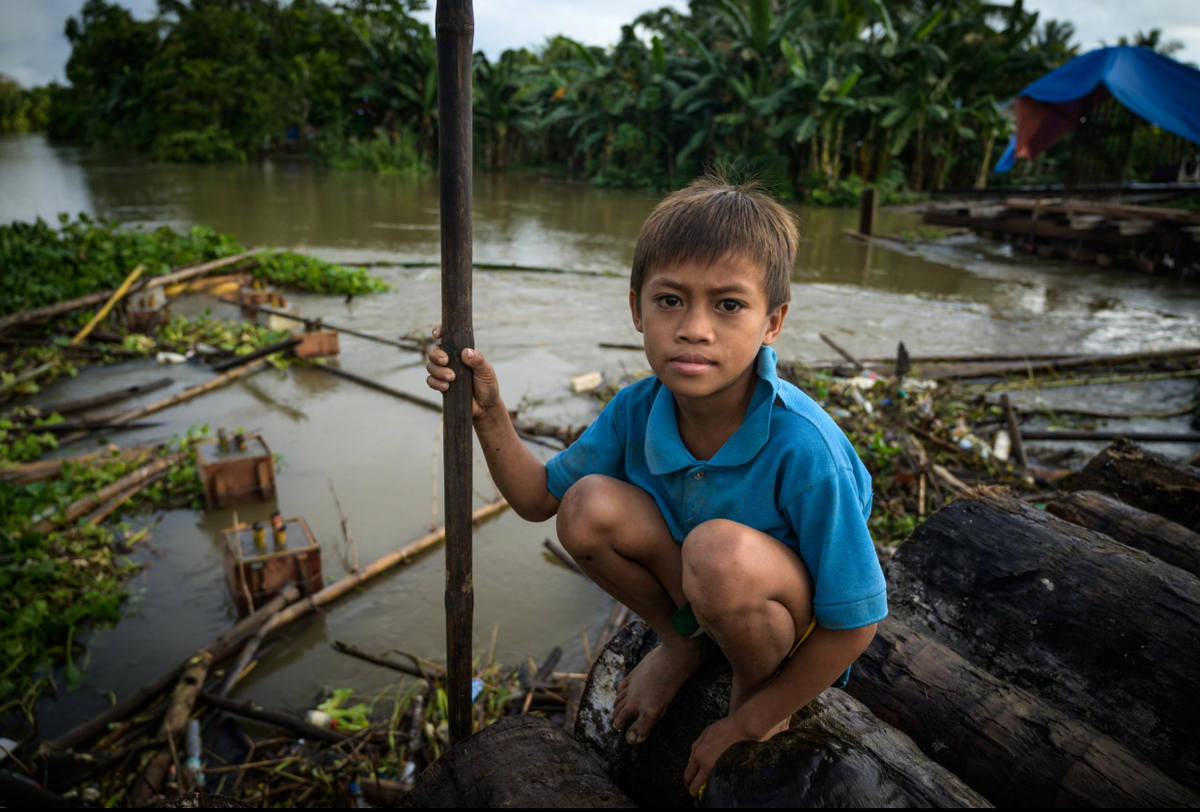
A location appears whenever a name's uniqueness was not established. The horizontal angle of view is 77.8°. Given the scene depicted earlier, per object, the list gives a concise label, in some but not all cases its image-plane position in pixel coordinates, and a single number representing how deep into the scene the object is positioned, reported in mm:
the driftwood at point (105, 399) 4441
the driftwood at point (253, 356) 5188
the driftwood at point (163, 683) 2111
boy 1289
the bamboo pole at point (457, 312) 1266
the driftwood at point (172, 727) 1975
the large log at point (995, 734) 1260
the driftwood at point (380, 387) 4697
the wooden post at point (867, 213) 13047
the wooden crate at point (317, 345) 5496
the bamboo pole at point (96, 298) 5438
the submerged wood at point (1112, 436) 3967
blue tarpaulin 10781
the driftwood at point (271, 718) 2193
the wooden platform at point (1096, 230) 10227
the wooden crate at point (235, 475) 3430
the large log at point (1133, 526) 1922
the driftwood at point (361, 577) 2705
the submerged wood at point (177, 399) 4281
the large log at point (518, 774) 1200
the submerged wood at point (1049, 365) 5234
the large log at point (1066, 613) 1446
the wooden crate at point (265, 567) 2732
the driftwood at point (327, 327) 5699
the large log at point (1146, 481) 2264
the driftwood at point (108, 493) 3100
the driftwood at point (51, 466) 3520
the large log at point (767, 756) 1055
